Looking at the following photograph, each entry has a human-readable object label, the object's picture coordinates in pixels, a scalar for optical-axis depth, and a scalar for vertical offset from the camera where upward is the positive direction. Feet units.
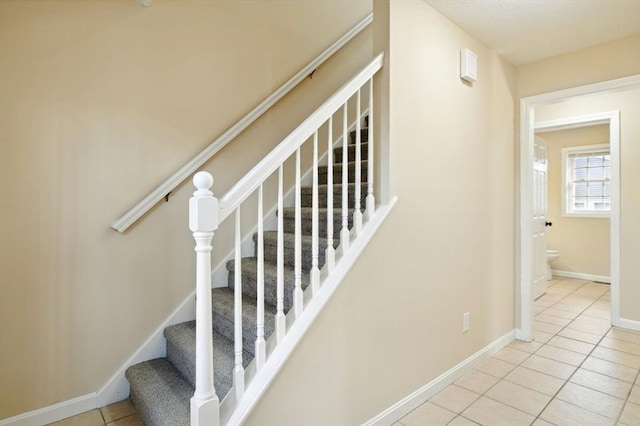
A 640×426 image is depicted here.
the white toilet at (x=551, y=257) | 17.20 -2.02
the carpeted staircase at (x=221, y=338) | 5.26 -2.24
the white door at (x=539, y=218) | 13.34 -0.09
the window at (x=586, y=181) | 17.10 +1.72
